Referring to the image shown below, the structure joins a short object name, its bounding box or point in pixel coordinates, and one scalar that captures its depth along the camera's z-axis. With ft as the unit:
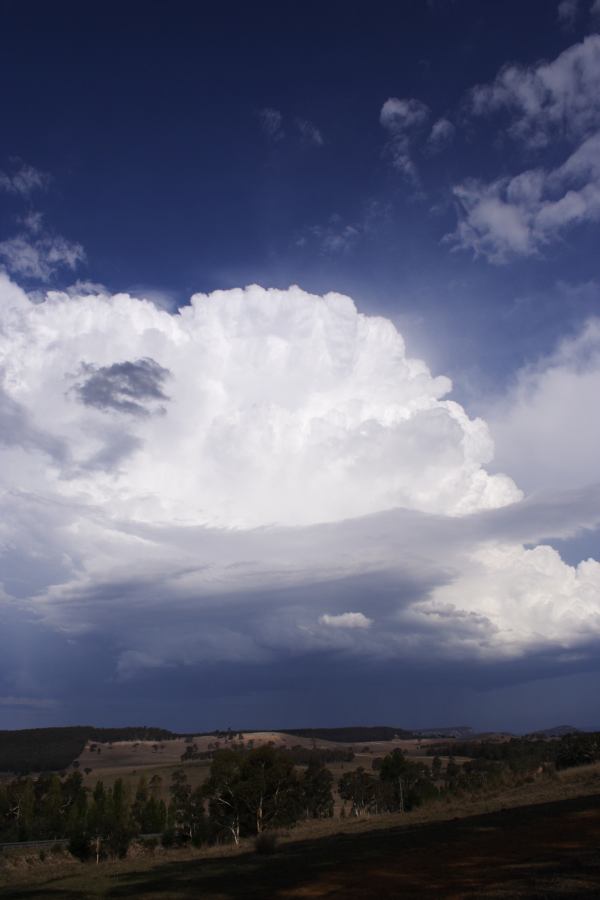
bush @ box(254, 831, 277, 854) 102.45
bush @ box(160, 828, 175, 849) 236.32
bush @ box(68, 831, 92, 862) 190.49
